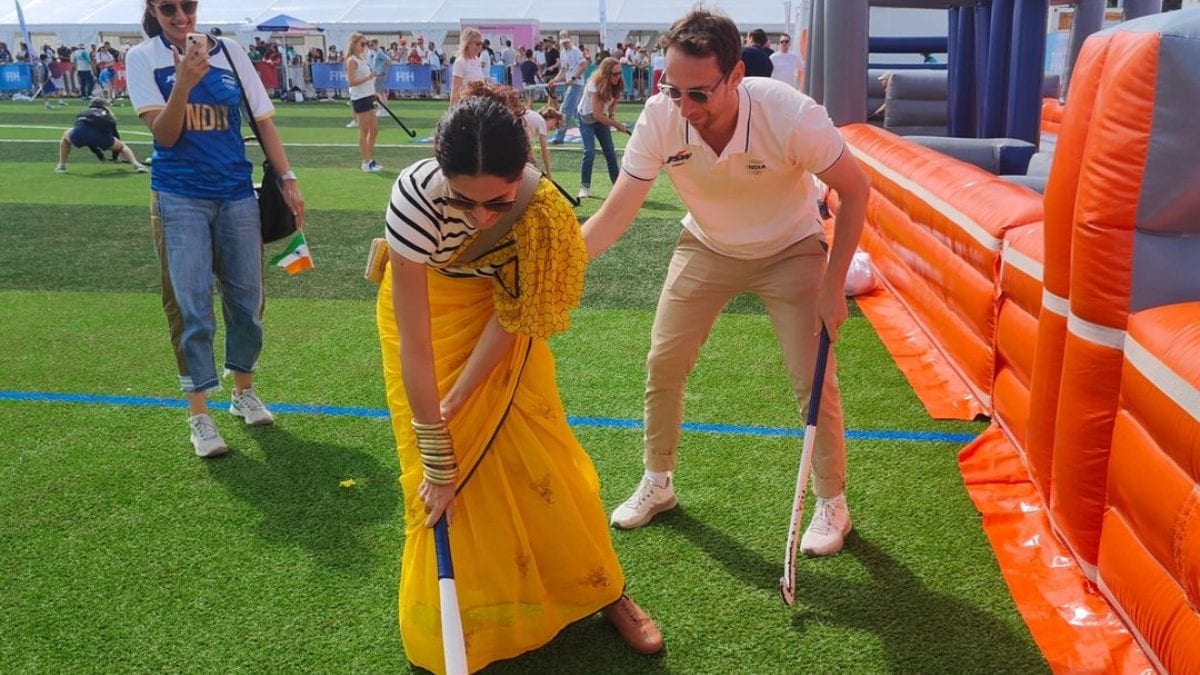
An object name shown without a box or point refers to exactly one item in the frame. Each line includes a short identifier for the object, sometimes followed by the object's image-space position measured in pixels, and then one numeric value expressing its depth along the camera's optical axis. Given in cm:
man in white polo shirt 281
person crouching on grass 1288
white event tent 3014
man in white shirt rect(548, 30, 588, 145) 1566
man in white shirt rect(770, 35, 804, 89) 1630
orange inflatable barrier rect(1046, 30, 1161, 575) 249
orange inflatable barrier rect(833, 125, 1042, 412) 427
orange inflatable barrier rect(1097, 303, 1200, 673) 220
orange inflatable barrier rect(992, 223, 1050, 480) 366
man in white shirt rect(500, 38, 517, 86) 2742
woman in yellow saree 218
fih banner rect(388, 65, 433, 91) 2892
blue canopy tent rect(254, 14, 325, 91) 3030
